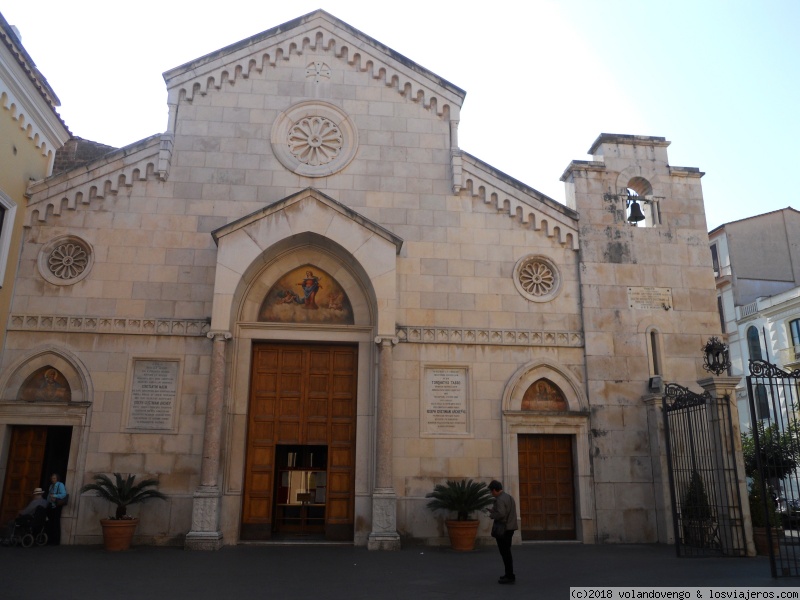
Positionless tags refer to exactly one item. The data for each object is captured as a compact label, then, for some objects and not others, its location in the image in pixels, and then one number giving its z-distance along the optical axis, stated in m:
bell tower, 16.52
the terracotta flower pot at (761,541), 14.52
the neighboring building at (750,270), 39.34
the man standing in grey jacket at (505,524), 10.85
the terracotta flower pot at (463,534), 15.02
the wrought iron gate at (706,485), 14.24
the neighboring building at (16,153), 15.76
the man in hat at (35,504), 14.51
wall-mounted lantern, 15.12
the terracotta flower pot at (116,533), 14.32
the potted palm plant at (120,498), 14.36
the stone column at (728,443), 14.31
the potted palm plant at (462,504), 15.05
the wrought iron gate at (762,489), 10.95
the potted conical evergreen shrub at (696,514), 14.44
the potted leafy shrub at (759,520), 14.51
